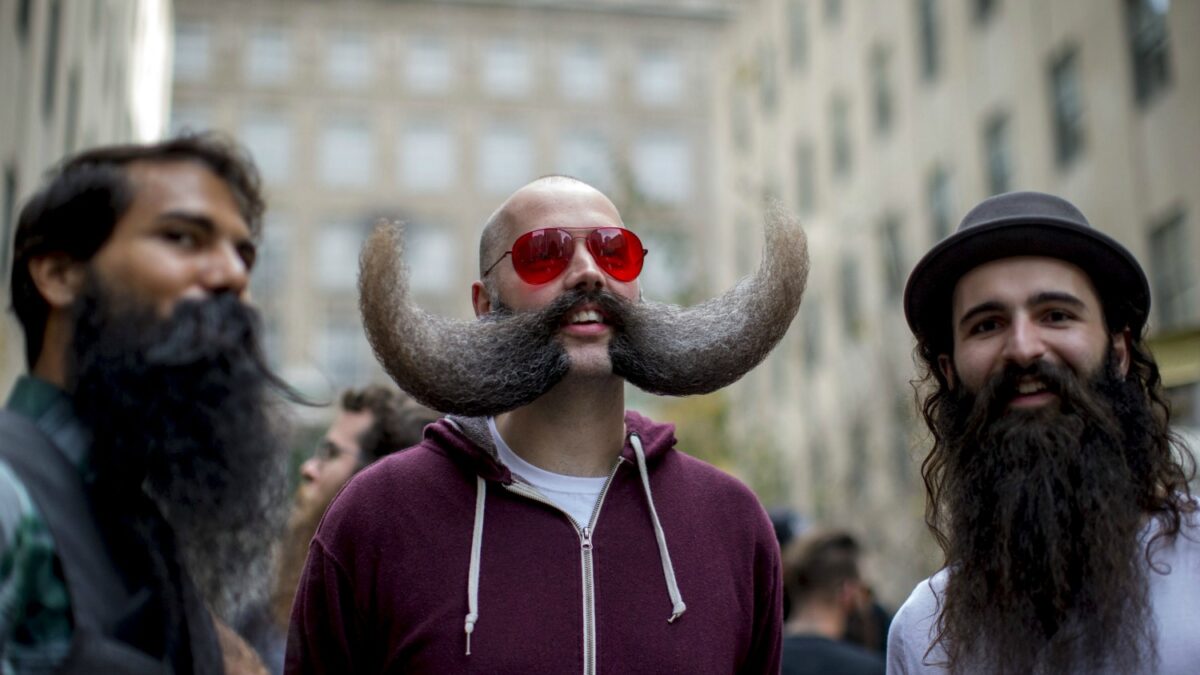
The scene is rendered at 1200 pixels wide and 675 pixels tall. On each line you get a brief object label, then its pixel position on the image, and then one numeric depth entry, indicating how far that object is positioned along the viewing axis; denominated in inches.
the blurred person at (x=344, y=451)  193.5
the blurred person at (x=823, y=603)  208.1
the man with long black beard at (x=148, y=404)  102.2
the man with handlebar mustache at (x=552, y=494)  119.0
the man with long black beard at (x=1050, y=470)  122.0
